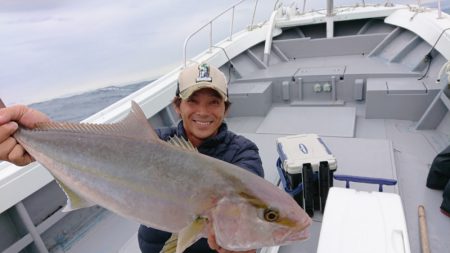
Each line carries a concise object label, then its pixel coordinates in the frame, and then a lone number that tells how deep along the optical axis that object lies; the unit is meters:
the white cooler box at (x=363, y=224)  1.44
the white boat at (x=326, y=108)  2.43
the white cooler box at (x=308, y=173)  2.57
